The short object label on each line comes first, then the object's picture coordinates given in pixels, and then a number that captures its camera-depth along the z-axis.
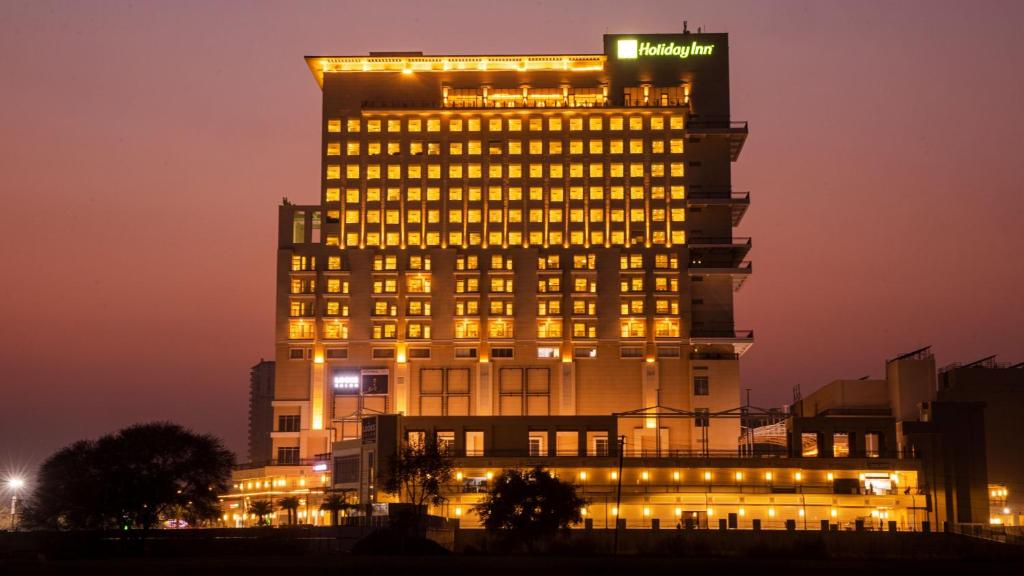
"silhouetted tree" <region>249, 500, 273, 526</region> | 169.50
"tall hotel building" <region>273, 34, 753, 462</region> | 190.50
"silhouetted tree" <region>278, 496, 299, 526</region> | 170.38
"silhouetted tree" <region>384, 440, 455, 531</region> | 135.88
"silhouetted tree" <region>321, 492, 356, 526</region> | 140.25
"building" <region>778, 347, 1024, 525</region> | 148.75
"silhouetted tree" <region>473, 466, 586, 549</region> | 106.44
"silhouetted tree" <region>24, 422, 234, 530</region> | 113.06
